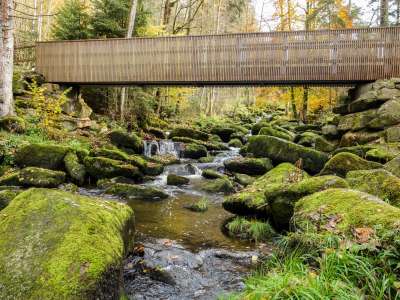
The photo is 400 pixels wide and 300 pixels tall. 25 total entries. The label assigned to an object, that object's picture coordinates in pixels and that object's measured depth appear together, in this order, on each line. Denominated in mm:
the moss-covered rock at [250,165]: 10570
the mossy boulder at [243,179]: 10048
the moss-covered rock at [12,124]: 11039
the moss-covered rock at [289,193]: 4742
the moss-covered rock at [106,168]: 9836
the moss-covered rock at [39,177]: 8242
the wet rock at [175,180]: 10250
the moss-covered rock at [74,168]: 9438
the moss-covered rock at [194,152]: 14906
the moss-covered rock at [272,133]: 14594
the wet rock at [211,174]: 11041
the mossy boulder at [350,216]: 2986
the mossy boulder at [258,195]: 6309
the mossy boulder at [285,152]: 9562
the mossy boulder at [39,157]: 9438
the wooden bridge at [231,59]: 12711
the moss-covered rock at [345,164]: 6516
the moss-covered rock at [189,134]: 17734
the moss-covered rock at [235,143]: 18172
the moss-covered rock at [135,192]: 8312
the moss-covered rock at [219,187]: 9258
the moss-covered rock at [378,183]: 4435
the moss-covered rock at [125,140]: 13781
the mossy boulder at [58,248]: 2734
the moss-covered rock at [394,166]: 5829
